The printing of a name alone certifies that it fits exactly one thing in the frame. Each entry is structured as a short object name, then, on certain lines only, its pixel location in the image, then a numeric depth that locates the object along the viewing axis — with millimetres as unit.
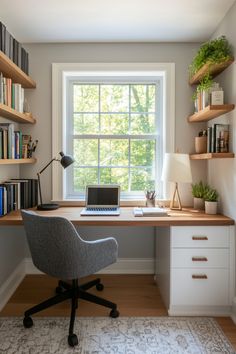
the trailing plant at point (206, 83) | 2172
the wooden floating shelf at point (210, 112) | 2041
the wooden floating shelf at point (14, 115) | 1968
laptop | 2498
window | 2855
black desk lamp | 2357
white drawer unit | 2057
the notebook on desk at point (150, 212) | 2180
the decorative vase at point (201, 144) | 2477
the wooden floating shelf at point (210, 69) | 2109
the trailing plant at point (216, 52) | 2068
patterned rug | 1715
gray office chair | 1728
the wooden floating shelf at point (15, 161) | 1998
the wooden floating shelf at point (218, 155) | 2039
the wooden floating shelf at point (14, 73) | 1929
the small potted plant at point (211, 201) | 2297
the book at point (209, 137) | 2247
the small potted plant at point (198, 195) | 2529
